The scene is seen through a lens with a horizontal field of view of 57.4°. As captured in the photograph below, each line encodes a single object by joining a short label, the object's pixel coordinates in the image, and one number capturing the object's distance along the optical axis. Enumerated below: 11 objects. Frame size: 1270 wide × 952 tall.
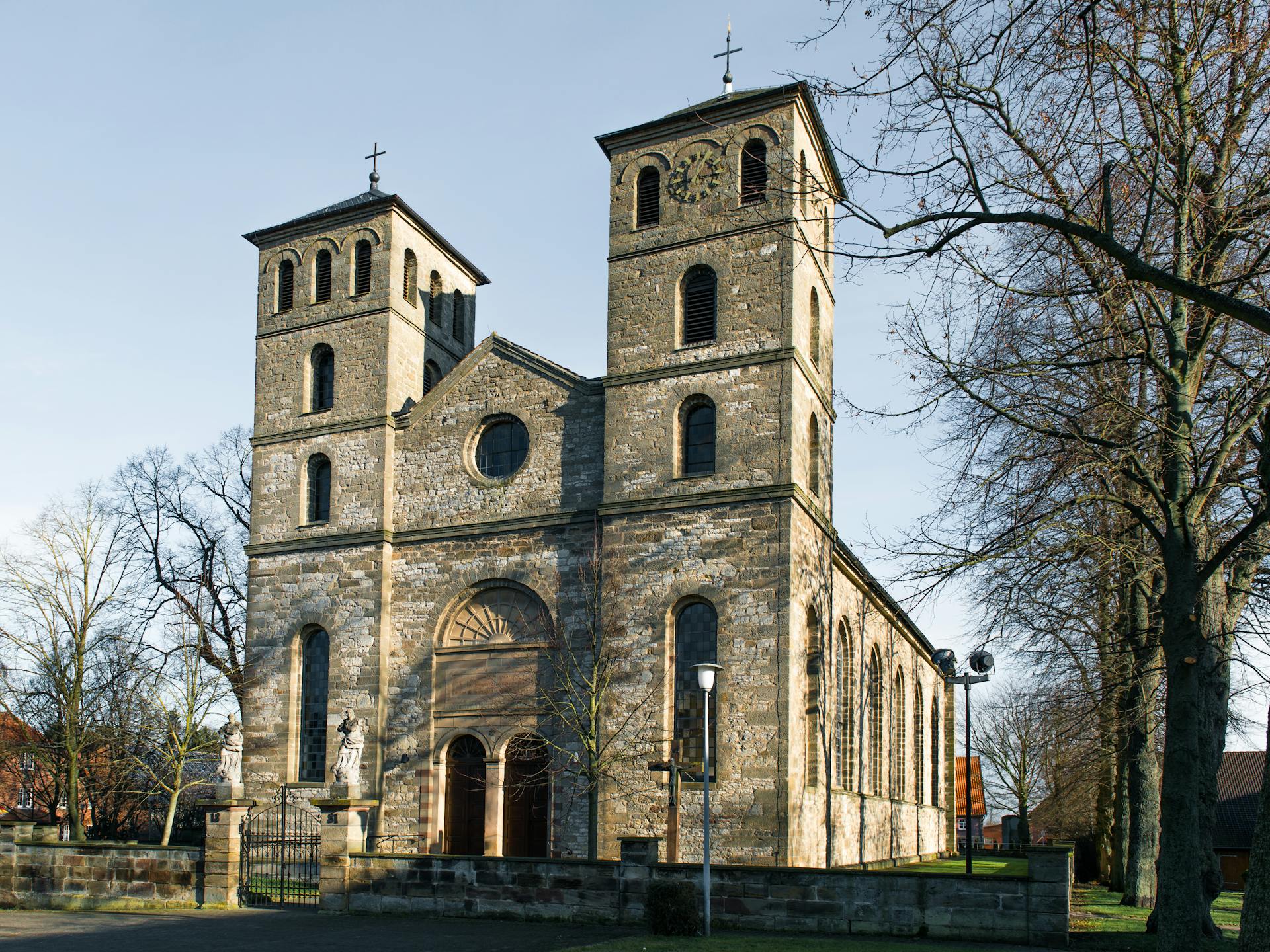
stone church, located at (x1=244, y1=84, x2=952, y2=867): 22.45
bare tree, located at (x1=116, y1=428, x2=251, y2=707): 38.94
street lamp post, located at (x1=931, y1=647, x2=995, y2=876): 19.28
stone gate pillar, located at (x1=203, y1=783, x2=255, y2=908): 19.62
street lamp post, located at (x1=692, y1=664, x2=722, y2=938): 15.34
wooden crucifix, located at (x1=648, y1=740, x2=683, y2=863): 20.47
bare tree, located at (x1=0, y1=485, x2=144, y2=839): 30.94
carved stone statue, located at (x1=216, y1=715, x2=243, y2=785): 23.25
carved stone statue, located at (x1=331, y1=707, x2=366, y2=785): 23.03
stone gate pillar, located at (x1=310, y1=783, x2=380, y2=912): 18.86
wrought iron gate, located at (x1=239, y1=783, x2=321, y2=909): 20.41
